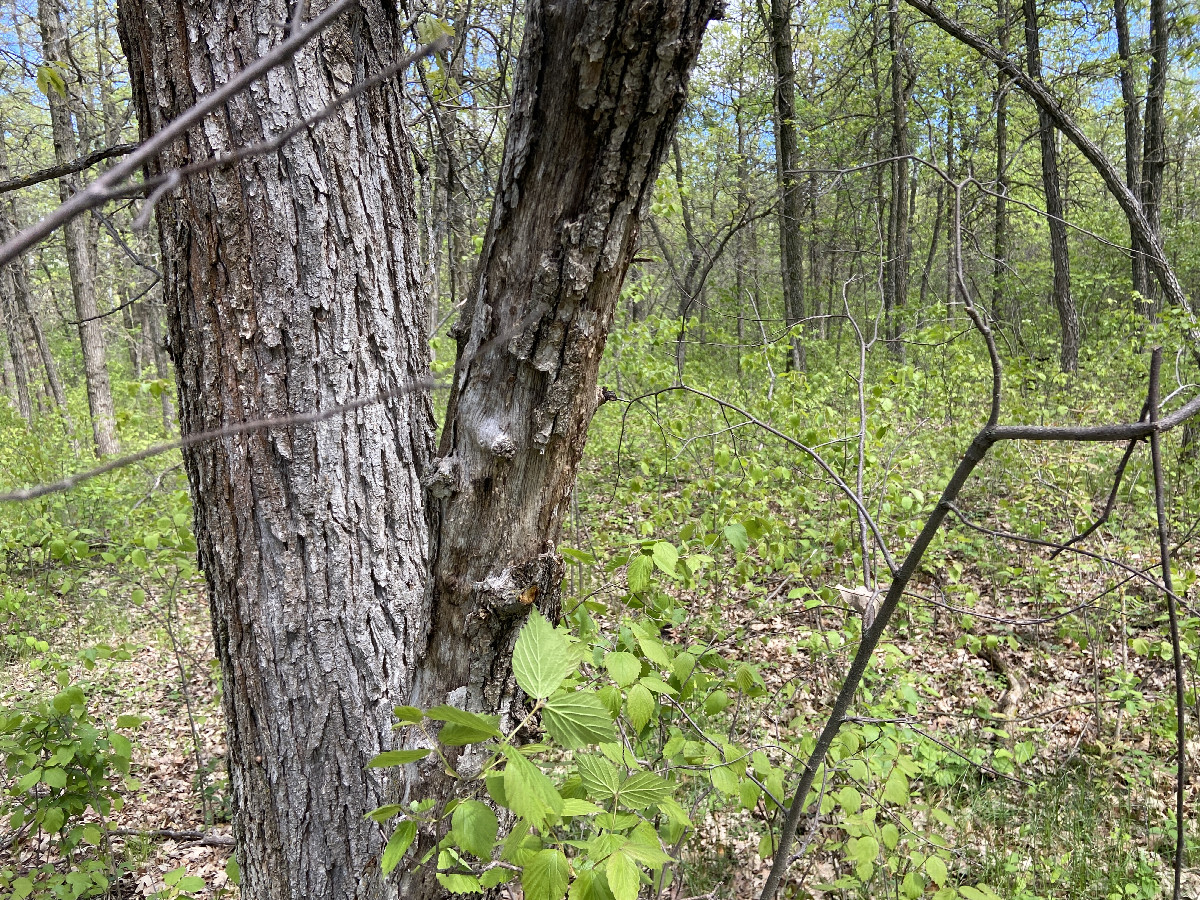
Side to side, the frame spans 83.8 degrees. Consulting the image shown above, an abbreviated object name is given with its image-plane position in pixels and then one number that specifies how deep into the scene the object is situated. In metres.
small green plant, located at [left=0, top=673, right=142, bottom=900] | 2.14
